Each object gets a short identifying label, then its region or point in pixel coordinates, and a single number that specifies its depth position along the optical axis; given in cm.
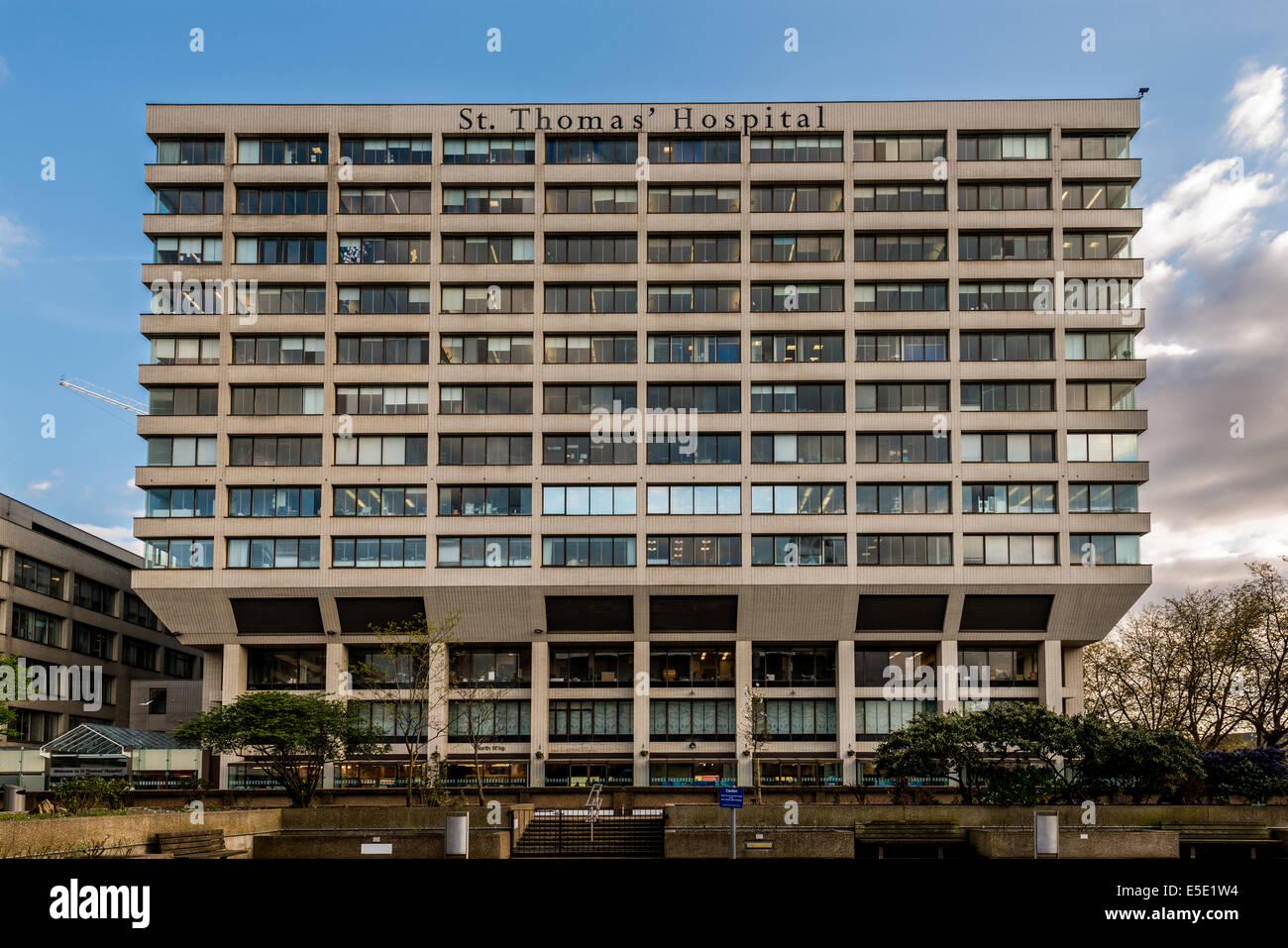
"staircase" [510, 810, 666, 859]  3622
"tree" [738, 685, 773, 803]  5972
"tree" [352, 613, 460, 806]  5859
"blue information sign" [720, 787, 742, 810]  2851
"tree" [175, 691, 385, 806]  4438
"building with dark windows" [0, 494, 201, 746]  7344
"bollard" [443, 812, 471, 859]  2909
